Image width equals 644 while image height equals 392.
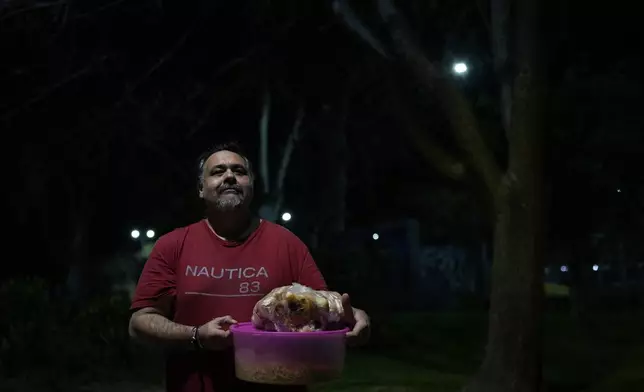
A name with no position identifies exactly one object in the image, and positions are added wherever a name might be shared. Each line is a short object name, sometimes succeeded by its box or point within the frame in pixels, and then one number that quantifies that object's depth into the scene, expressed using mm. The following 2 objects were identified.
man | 2967
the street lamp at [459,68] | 10562
